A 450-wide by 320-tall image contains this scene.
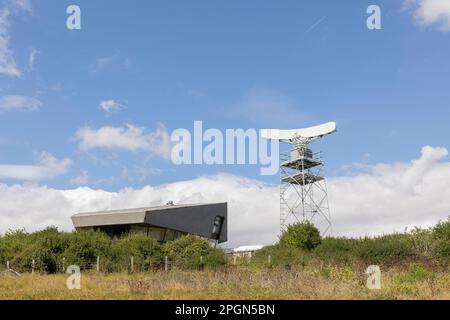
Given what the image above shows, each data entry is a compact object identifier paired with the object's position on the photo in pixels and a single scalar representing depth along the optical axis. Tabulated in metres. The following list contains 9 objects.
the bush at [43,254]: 35.38
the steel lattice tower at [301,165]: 54.28
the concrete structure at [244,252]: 44.73
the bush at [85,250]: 36.25
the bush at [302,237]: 41.22
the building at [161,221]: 52.38
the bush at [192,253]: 36.53
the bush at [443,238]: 36.06
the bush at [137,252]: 35.94
